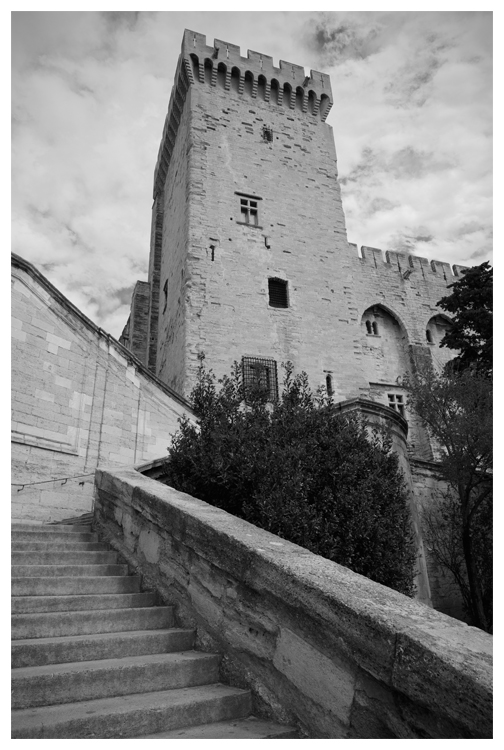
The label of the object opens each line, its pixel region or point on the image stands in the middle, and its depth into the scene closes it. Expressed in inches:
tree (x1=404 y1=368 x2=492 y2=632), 457.4
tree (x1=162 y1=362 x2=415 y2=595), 226.4
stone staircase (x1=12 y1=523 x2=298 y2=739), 91.5
